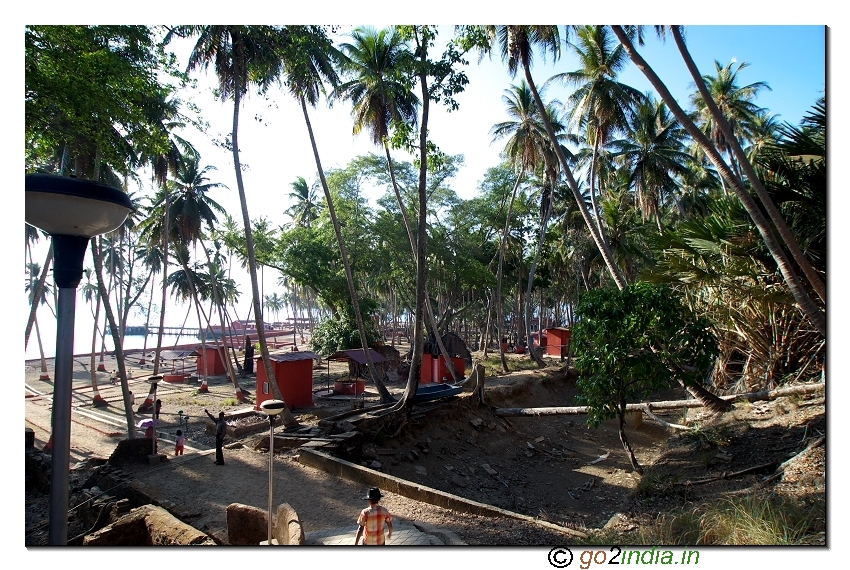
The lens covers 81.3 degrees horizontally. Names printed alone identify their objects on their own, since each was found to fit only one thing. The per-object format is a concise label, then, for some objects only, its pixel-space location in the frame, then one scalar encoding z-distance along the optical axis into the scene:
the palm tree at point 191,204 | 21.11
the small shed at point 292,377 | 15.63
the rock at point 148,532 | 5.34
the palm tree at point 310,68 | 9.63
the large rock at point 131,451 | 9.34
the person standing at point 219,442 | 9.26
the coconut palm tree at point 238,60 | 10.93
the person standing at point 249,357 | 28.58
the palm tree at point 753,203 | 5.70
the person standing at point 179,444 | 11.23
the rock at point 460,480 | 10.37
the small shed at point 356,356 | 18.52
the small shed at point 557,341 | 27.81
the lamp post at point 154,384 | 9.36
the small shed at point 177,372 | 25.50
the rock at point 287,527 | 4.43
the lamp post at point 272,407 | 4.41
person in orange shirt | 4.34
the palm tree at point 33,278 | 27.01
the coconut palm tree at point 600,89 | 14.34
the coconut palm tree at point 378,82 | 14.23
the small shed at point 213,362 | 28.28
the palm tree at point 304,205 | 30.91
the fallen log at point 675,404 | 7.47
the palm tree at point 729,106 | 18.54
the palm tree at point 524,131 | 19.59
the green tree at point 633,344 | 7.80
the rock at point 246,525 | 5.39
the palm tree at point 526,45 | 10.77
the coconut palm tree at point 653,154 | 20.36
